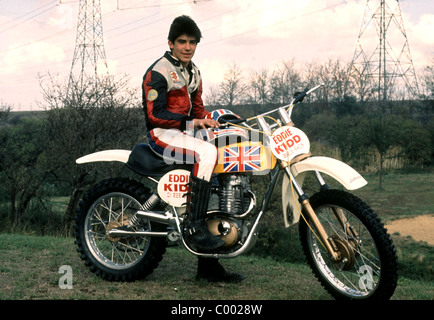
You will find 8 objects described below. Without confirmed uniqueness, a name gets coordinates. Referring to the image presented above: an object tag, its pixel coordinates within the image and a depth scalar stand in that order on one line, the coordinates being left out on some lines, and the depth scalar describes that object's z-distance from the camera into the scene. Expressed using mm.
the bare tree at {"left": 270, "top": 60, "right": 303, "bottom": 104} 39531
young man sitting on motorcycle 4129
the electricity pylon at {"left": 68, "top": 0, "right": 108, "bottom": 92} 28344
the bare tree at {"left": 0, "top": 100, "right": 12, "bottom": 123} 23953
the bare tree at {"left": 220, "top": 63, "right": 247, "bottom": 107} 34312
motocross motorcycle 3828
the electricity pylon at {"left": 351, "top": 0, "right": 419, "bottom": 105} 35719
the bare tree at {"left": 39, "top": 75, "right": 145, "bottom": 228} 16797
